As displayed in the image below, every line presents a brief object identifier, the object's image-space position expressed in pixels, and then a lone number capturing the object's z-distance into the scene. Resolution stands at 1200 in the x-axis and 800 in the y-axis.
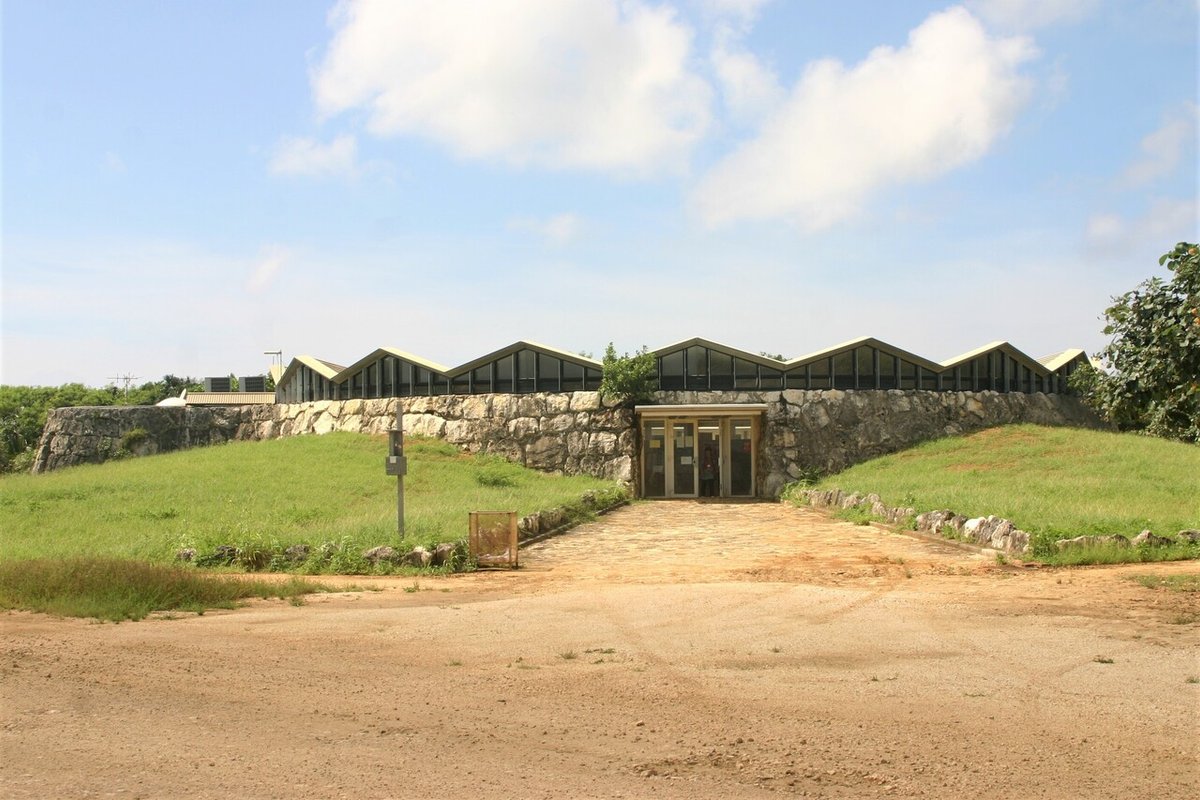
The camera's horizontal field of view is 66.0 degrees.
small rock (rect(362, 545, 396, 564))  14.75
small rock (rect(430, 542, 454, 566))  14.82
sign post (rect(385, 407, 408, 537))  15.89
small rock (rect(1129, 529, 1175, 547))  14.59
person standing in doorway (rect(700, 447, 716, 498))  30.31
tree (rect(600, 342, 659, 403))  30.52
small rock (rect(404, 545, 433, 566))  14.70
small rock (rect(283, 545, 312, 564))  15.02
